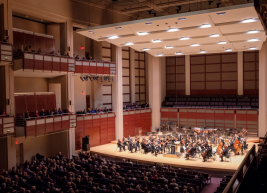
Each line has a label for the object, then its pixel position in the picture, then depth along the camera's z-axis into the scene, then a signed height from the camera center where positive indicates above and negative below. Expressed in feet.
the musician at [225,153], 44.47 -10.03
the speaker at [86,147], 54.94 -10.90
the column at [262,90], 63.46 +0.46
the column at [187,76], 79.61 +4.98
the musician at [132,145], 52.95 -10.23
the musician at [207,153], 44.29 -10.02
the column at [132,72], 76.43 +6.06
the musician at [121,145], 54.23 -10.38
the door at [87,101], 65.10 -1.75
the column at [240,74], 72.54 +4.90
